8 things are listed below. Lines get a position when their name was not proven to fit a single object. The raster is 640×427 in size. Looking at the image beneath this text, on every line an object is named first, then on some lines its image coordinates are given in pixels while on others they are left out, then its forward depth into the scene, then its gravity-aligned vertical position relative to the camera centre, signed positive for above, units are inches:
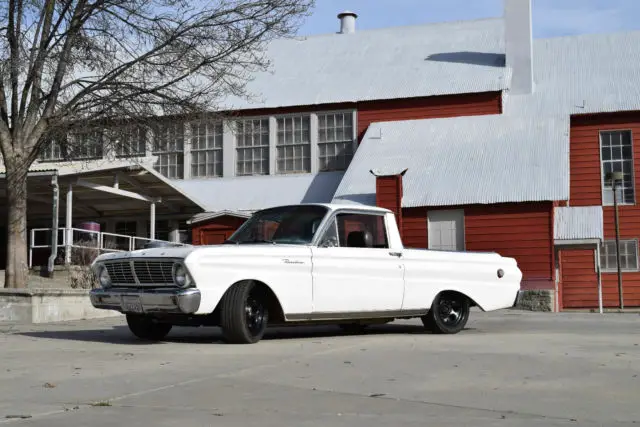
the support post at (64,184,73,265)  840.3 +28.5
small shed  1027.3 +43.0
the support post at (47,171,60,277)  798.5 +33.9
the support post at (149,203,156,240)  952.3 +45.0
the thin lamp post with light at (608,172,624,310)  946.7 +39.9
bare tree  644.7 +147.4
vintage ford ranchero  365.1 -8.1
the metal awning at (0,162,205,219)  845.8 +74.7
